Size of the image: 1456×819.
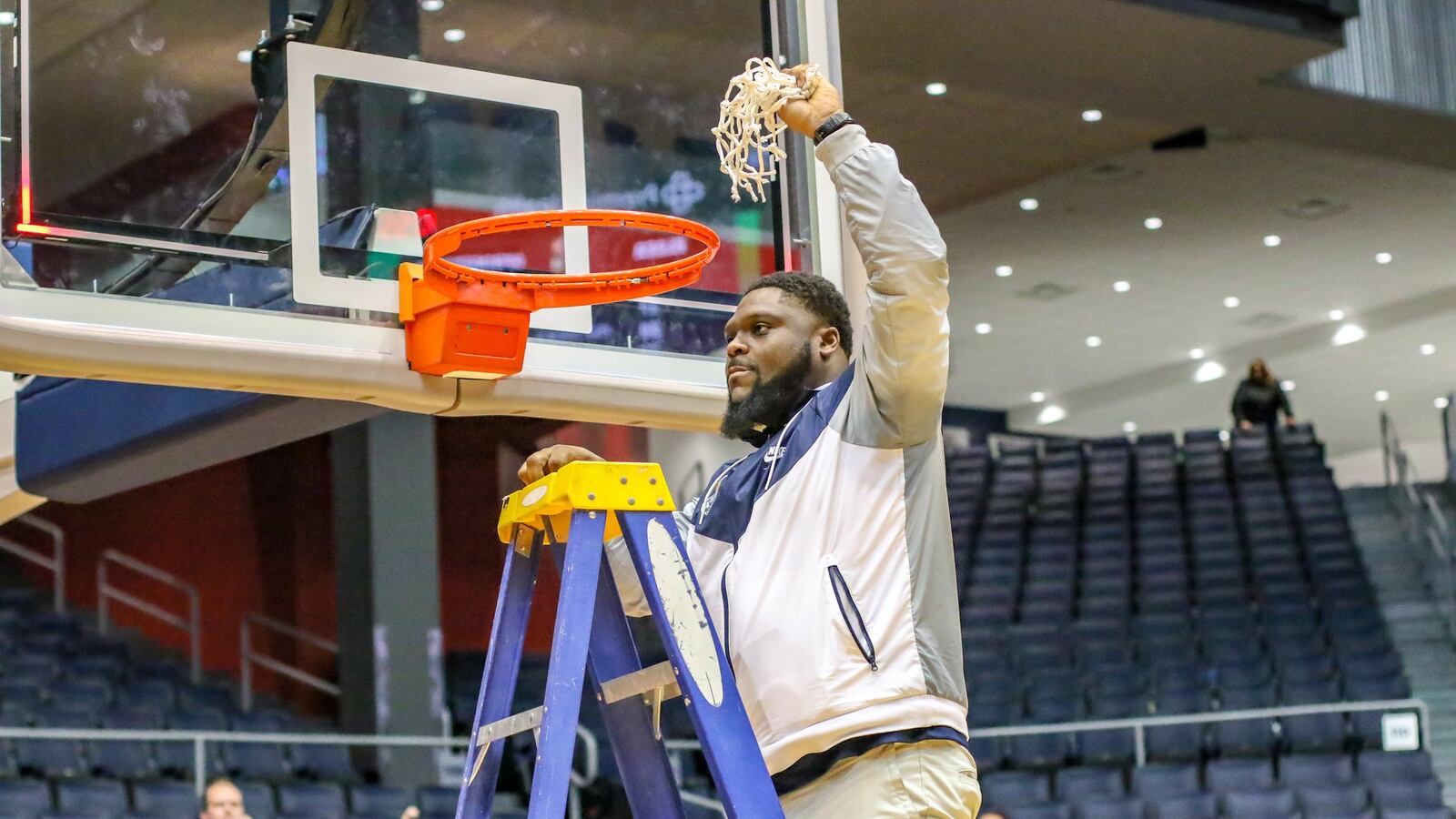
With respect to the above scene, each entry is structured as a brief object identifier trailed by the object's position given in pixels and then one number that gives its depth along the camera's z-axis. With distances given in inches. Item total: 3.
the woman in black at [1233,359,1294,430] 675.4
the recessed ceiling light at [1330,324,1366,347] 804.0
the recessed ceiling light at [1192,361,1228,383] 869.2
